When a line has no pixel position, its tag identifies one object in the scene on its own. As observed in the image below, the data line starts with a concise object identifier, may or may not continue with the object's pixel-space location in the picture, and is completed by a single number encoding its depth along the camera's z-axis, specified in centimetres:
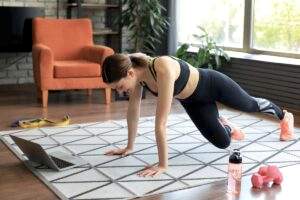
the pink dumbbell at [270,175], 254
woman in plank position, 251
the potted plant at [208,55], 538
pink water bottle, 242
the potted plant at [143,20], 542
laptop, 270
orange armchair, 458
